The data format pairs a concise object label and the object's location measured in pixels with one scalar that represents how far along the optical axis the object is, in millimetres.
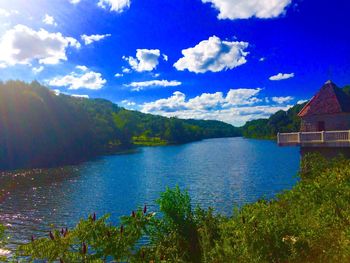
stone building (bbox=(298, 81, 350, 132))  26062
